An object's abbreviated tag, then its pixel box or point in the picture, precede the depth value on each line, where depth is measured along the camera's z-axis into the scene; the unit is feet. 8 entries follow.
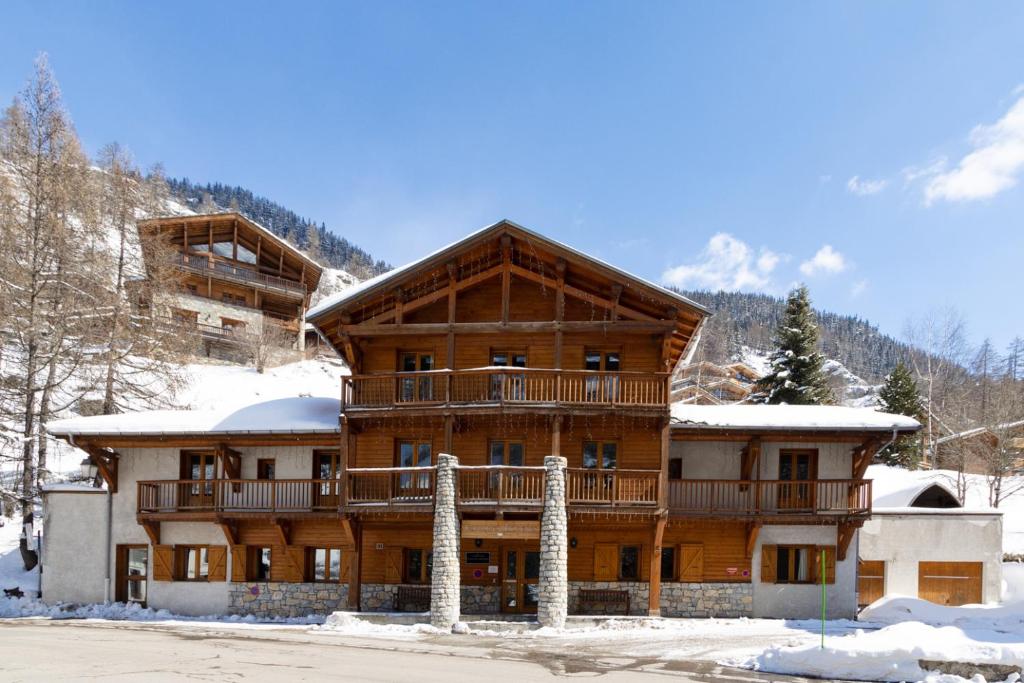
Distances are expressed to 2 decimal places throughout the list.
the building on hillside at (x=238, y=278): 177.37
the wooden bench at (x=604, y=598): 74.28
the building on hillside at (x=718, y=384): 215.92
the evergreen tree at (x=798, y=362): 150.41
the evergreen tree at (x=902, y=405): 144.77
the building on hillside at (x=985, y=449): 115.65
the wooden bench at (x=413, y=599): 75.25
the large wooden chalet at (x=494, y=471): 72.93
